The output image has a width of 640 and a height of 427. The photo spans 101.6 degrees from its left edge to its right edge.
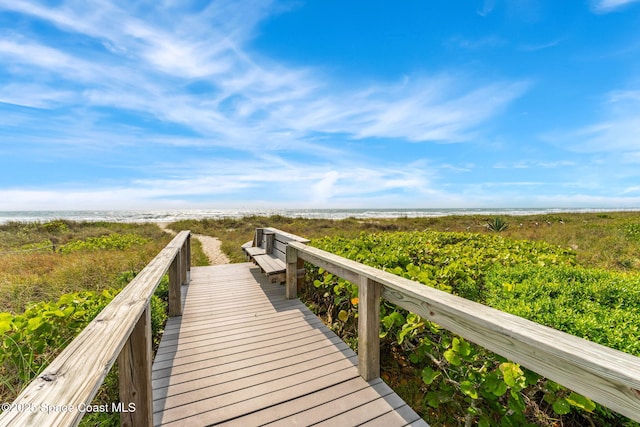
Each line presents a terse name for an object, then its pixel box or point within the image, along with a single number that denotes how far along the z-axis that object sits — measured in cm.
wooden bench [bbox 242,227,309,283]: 442
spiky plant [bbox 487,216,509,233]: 1373
